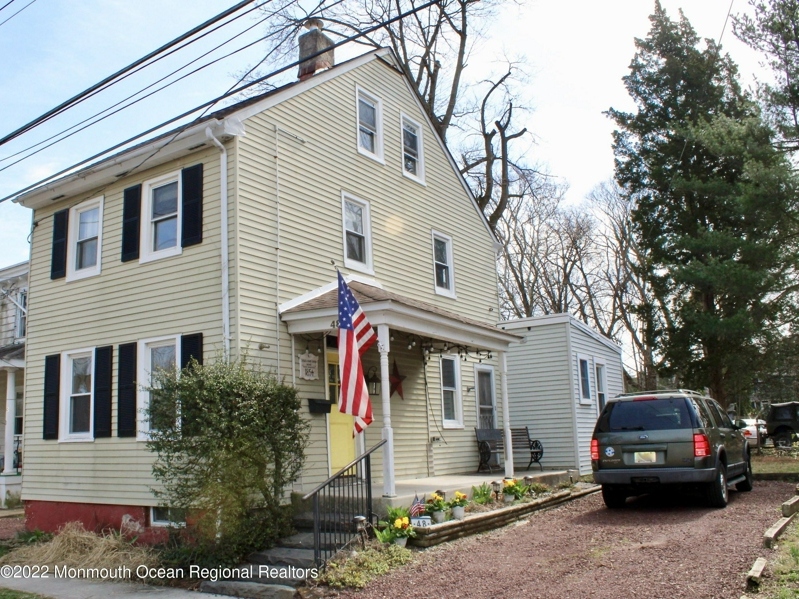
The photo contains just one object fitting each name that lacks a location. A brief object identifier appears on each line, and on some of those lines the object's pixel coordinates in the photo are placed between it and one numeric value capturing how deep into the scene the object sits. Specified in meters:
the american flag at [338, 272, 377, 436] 9.42
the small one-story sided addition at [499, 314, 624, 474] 17.02
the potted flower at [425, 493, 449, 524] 9.51
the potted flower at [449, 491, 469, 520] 9.81
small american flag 9.48
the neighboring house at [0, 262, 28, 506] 17.05
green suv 10.20
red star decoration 13.37
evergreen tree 21.52
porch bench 15.14
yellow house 10.92
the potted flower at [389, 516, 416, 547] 8.71
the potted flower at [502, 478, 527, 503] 11.54
